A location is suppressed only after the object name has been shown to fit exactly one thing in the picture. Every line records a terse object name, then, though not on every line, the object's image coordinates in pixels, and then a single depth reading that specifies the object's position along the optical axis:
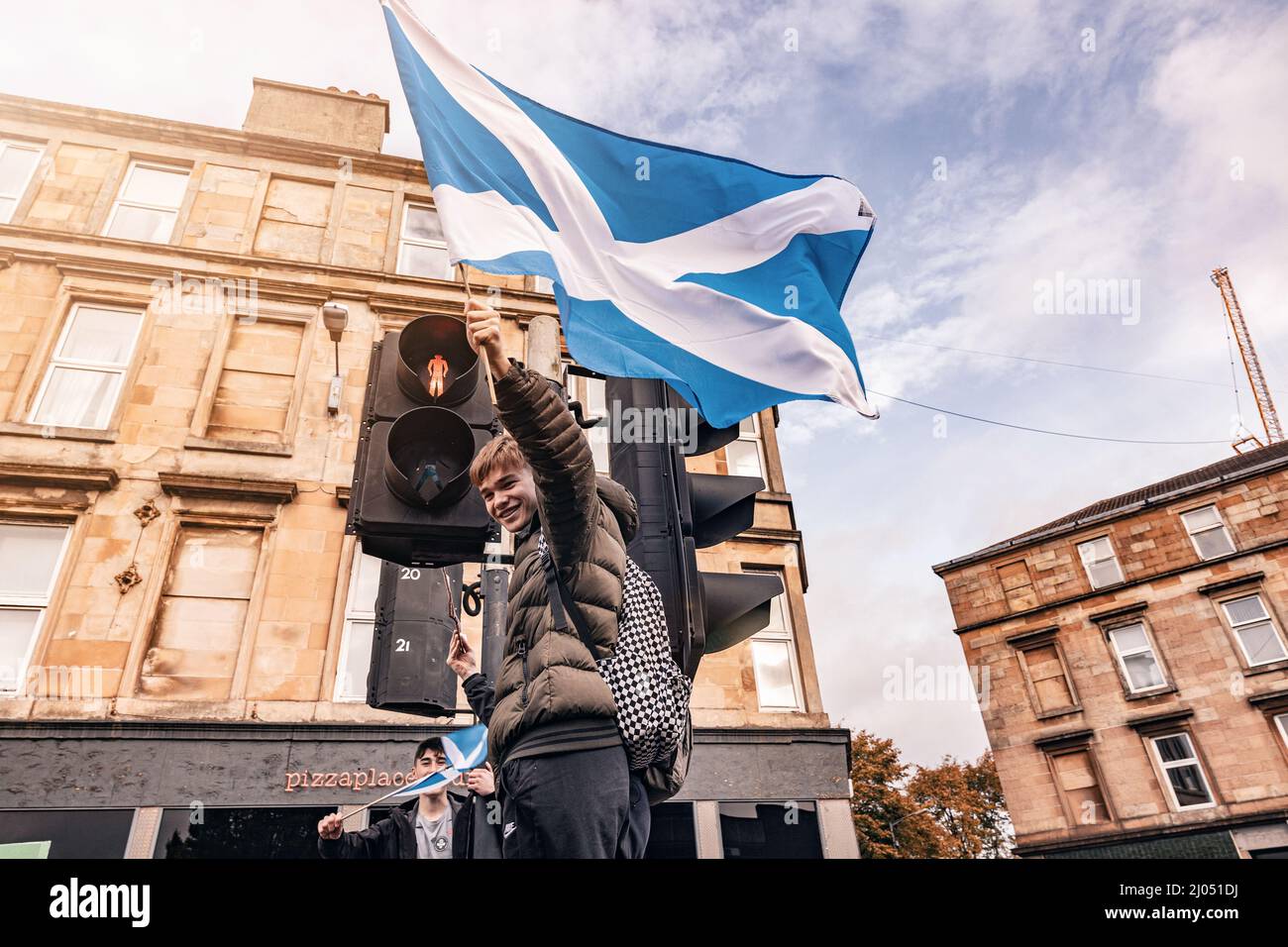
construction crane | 51.06
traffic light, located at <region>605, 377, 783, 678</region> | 2.91
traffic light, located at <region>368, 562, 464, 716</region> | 5.70
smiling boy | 2.19
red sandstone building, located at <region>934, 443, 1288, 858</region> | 23.08
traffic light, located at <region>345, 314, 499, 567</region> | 3.96
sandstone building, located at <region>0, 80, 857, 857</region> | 9.49
